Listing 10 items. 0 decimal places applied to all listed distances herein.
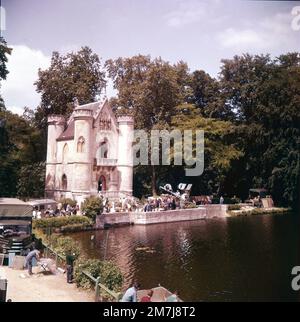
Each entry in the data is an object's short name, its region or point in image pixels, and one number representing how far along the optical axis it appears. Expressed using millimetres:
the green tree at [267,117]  37334
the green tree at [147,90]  37656
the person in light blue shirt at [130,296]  9934
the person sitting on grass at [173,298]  10133
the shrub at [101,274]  12102
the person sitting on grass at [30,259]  12898
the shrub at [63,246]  15230
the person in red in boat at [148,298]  10189
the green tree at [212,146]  39125
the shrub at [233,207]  36531
